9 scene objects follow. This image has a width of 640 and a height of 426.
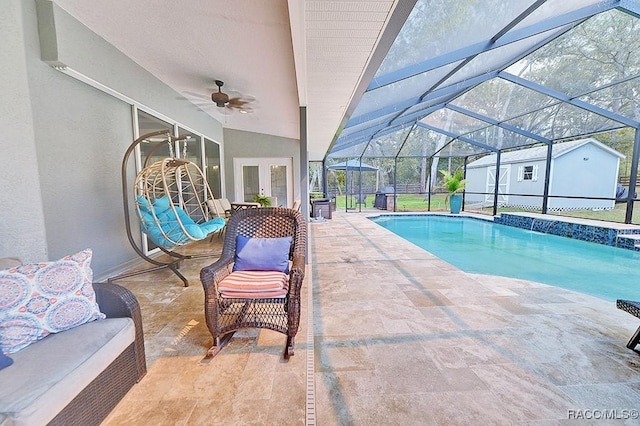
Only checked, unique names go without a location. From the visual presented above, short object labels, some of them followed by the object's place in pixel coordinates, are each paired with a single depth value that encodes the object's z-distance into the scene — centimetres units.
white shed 940
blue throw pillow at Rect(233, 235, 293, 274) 228
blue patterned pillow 124
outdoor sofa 98
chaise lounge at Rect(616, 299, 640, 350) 182
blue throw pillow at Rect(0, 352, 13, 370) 110
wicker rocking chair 188
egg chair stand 311
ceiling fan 400
